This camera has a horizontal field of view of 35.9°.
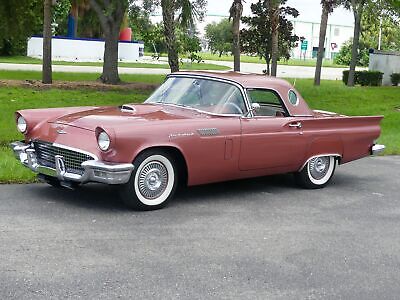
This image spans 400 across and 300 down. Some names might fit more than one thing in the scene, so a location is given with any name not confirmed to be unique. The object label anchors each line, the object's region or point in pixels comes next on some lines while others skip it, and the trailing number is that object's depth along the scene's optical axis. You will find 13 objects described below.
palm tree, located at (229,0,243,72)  20.97
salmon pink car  5.98
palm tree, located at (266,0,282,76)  22.24
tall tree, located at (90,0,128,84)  20.12
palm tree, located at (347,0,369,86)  23.97
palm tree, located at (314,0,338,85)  24.09
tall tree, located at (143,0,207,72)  16.38
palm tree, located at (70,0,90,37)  36.58
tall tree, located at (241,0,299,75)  24.52
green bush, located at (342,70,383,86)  28.03
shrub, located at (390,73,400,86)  28.50
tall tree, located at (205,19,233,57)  71.94
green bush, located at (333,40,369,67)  65.78
